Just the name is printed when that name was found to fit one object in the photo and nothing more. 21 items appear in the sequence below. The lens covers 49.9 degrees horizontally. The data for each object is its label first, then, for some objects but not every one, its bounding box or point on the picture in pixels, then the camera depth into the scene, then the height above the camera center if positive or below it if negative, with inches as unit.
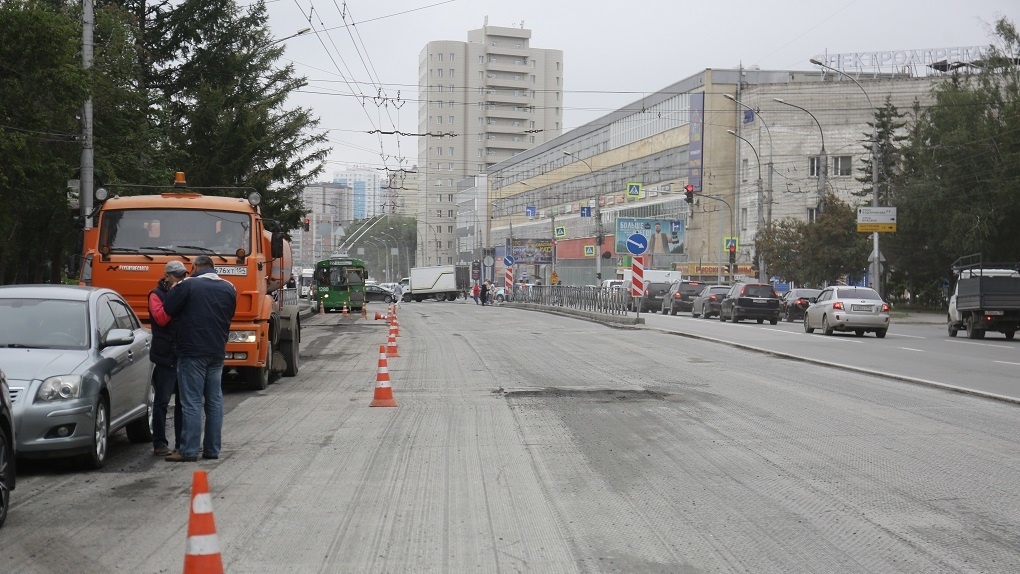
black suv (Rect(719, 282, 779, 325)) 1627.7 -43.7
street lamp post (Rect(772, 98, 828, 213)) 1957.4 +173.1
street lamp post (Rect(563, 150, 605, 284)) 2103.3 +64.6
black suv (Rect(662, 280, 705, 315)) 2000.5 -42.0
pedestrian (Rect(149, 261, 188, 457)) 371.6 -35.0
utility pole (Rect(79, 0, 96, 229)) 835.4 +93.7
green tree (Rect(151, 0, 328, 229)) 1375.5 +209.6
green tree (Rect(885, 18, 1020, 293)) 1908.2 +197.7
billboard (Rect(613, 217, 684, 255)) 2906.0 +110.4
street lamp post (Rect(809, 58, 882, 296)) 1775.3 +41.2
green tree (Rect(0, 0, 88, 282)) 773.3 +118.3
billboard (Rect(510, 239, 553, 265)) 3649.1 +55.1
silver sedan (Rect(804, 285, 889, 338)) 1245.7 -41.7
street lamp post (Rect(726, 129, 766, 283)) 2256.3 +15.6
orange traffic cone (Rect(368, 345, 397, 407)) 528.4 -60.1
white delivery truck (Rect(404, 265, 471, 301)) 3577.8 -54.0
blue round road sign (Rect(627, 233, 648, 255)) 1648.6 +41.0
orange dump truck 559.8 +7.6
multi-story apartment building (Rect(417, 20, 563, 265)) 5521.7 +819.4
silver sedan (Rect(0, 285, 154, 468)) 325.7 -34.7
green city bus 2353.6 -39.9
